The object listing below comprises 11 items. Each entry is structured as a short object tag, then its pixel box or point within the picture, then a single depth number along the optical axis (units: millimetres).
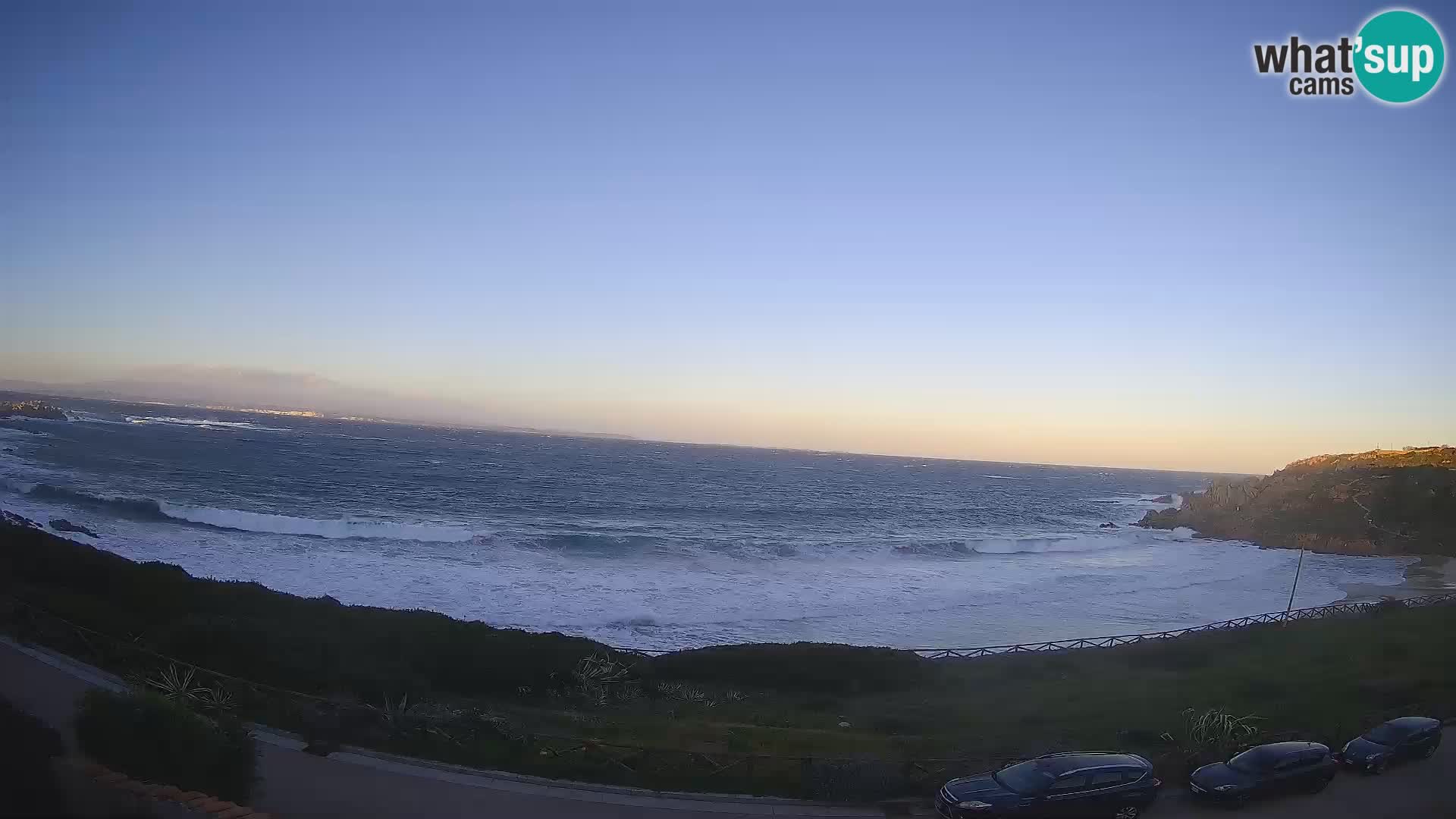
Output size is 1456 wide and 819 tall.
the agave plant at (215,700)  13711
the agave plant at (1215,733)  15830
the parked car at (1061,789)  12367
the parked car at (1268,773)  13523
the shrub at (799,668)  23766
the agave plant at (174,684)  13734
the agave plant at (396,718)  14312
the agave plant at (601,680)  20828
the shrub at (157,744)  9797
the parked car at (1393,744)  15164
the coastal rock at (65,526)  40438
